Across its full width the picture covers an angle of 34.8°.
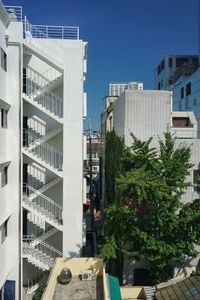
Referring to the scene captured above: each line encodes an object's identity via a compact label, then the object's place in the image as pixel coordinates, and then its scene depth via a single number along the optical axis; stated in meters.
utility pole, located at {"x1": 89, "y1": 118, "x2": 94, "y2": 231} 32.74
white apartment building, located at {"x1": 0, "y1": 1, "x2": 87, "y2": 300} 16.39
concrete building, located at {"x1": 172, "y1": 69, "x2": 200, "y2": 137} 47.09
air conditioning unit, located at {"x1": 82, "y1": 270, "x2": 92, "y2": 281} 15.45
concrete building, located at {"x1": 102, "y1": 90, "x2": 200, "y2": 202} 17.56
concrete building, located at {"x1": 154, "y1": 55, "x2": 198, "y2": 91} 62.06
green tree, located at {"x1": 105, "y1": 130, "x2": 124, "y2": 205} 19.31
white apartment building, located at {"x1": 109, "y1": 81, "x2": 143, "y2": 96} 35.33
